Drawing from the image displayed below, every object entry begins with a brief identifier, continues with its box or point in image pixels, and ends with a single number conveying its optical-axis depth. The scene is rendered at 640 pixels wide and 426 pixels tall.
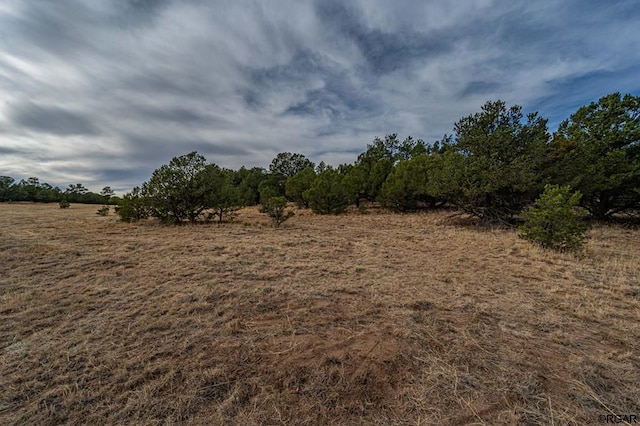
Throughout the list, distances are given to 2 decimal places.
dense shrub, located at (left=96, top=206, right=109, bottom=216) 16.92
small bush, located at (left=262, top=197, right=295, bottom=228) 11.81
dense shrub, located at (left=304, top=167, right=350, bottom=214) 17.50
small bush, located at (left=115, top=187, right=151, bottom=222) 11.98
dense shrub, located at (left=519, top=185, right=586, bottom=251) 6.39
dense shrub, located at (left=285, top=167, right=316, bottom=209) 22.07
